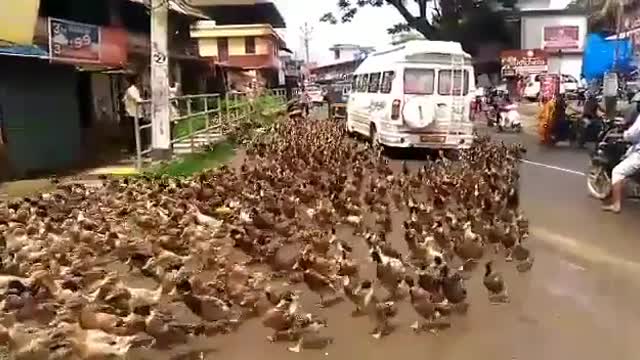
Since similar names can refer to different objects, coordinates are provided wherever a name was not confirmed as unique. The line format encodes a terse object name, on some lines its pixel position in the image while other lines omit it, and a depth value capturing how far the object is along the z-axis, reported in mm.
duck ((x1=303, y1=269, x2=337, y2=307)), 6582
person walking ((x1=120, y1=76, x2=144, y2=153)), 16516
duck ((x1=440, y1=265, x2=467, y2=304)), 6133
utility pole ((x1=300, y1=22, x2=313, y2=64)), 92206
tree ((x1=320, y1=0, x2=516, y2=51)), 45781
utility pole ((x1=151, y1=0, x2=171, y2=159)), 15391
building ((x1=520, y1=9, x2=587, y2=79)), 48031
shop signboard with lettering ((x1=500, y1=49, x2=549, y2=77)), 42406
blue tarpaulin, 22630
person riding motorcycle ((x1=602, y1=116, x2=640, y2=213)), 10234
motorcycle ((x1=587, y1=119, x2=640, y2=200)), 11430
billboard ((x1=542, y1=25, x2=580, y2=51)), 48906
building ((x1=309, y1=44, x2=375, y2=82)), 79375
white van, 17719
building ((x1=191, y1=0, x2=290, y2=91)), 52478
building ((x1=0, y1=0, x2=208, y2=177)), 14812
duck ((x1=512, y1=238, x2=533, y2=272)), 7590
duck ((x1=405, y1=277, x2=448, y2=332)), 6016
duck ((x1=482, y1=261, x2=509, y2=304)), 6605
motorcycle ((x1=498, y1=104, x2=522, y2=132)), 29094
